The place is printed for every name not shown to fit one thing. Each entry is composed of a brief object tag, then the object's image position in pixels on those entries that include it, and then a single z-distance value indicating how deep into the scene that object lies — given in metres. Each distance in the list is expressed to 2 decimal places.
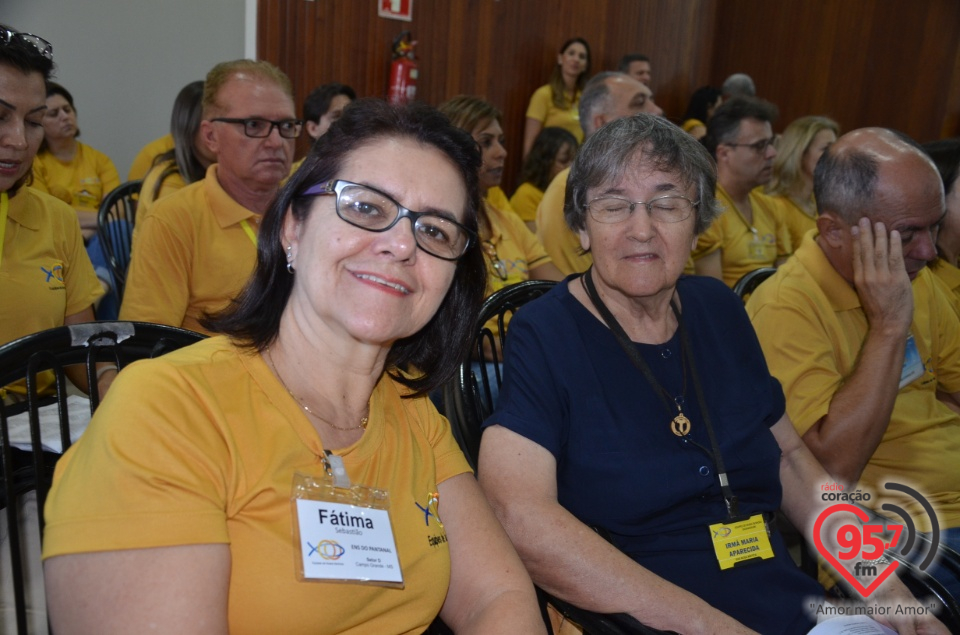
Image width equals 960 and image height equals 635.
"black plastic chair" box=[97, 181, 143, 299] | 3.37
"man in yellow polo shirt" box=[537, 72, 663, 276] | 4.39
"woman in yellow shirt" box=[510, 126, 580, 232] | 5.54
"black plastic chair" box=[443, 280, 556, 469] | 1.84
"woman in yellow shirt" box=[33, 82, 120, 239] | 4.77
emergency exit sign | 6.11
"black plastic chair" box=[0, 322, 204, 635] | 1.19
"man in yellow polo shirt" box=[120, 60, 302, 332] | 2.47
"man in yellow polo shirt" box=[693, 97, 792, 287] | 4.25
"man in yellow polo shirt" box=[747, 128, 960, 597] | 2.00
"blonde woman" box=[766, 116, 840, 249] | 4.88
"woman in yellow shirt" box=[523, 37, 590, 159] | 7.38
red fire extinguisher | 6.16
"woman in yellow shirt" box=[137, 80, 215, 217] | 3.38
